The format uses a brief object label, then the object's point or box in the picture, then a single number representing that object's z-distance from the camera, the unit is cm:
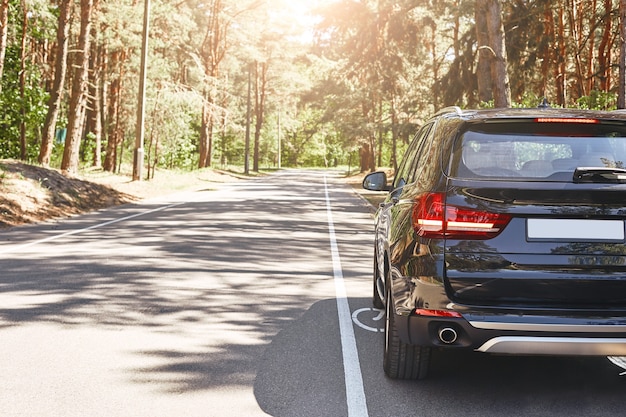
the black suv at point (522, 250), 424
